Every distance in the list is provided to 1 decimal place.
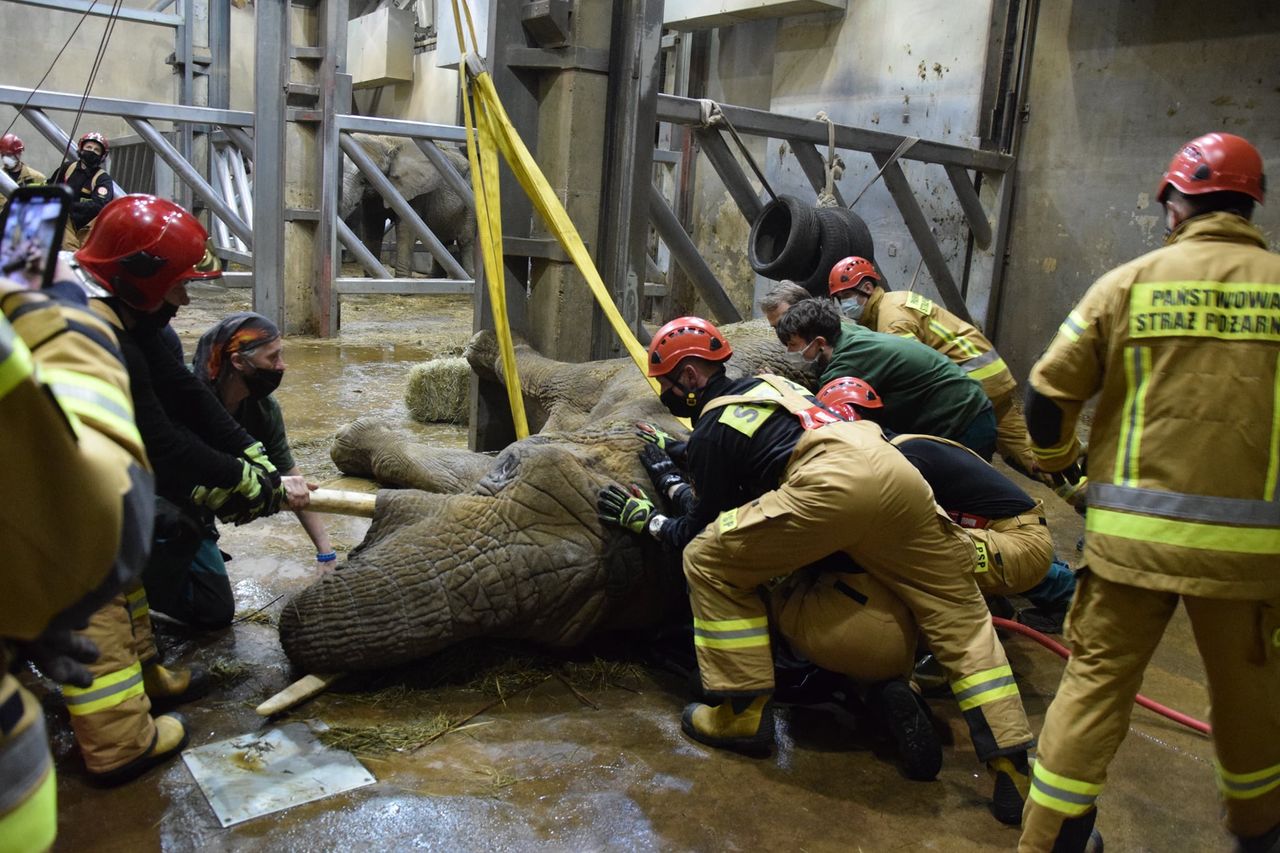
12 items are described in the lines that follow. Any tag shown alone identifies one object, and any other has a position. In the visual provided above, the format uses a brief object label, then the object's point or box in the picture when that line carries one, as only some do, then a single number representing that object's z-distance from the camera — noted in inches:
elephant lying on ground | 154.6
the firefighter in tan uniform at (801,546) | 143.6
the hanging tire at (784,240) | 299.0
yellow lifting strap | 228.8
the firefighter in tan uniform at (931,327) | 243.9
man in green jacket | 204.5
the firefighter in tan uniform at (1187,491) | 115.0
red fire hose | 166.1
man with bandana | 171.0
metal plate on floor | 129.1
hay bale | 326.3
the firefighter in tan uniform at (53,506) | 52.2
